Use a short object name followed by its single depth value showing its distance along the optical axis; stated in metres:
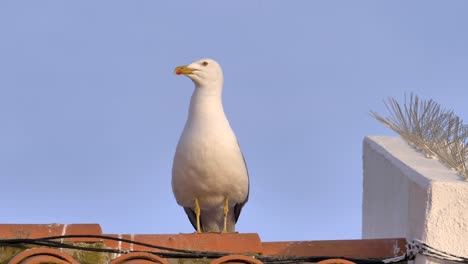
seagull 17.02
